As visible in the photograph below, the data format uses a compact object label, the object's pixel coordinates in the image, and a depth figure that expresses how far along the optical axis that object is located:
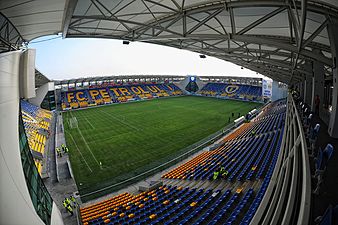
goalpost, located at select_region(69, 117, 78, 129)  35.62
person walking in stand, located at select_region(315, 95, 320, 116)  13.98
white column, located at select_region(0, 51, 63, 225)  3.84
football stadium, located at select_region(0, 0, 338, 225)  4.91
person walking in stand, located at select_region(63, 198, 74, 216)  12.86
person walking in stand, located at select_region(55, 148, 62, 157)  22.34
